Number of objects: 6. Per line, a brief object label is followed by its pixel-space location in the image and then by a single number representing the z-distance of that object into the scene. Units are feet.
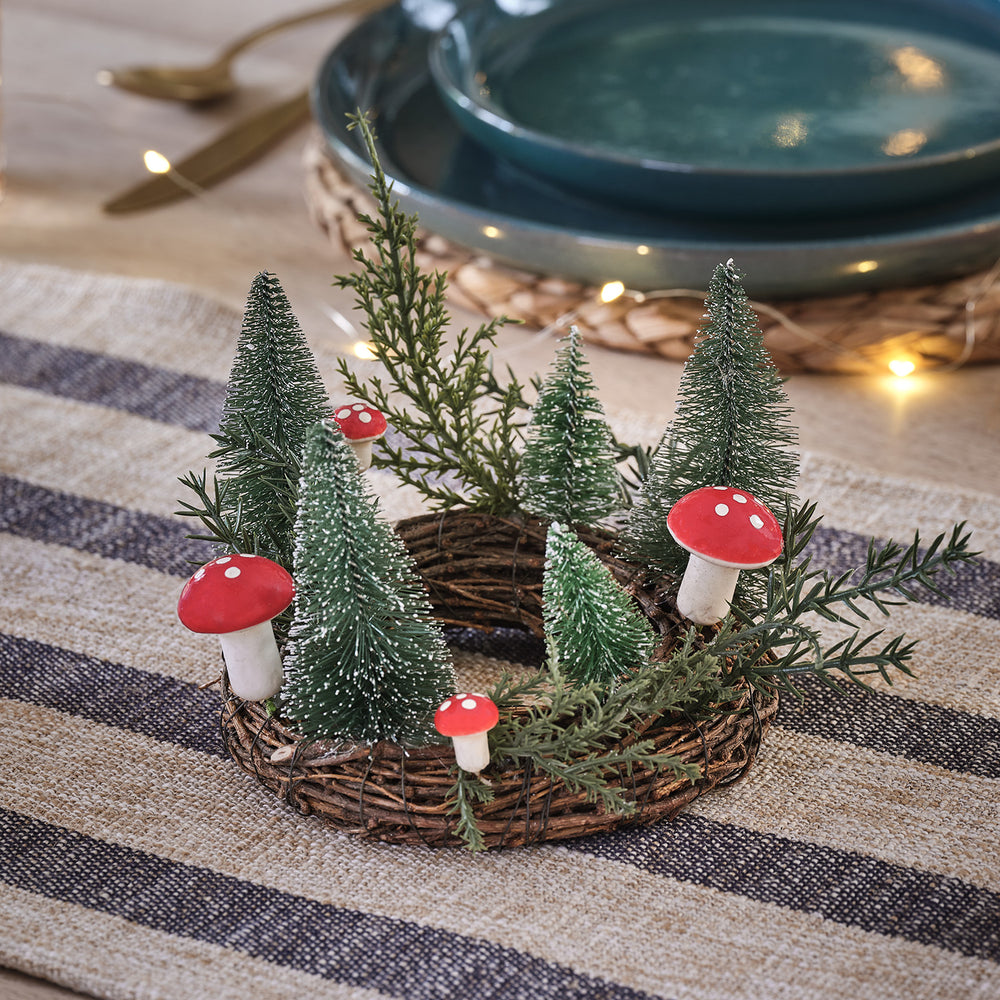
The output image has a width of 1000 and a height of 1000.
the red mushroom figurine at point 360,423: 2.02
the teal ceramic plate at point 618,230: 3.07
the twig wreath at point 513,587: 1.75
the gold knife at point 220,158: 4.39
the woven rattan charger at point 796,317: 3.17
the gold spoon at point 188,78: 5.02
